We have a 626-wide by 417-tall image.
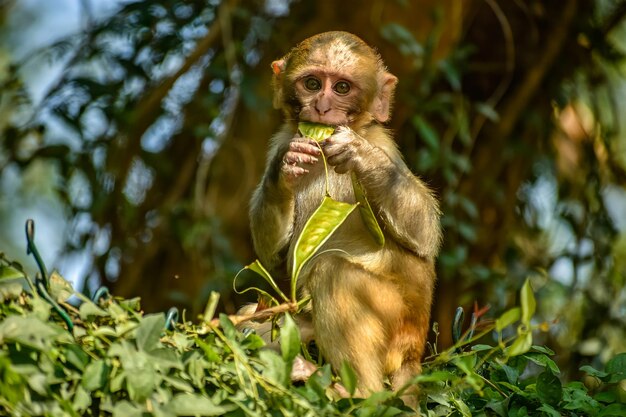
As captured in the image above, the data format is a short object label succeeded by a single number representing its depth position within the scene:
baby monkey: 8.26
